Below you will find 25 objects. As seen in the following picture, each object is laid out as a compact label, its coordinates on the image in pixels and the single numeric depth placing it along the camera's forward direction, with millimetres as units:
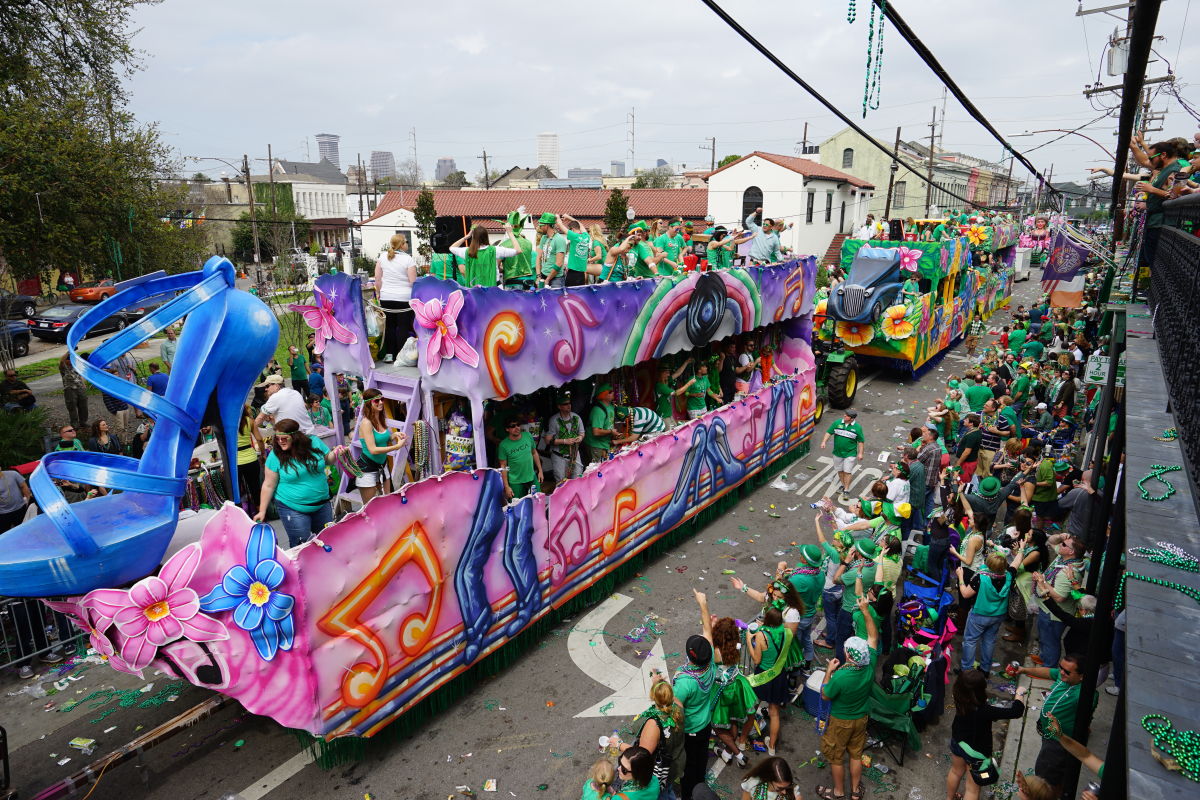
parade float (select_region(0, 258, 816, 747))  4504
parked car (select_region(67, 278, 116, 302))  23766
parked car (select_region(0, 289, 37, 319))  21766
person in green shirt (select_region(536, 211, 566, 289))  8500
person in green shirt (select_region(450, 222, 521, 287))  7555
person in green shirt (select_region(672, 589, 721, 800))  4691
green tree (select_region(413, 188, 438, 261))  42125
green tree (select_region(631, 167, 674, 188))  68562
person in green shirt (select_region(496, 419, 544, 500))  7848
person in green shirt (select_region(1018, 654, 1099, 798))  4703
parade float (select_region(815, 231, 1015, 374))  15992
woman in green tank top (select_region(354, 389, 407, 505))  6691
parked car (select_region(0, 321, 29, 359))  18891
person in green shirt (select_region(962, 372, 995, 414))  11625
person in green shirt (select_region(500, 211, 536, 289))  7766
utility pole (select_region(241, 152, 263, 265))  27094
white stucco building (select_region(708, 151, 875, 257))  39469
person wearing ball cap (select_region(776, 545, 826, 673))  6207
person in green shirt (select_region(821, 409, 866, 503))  10452
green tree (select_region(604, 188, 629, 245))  38844
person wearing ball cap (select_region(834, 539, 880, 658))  6176
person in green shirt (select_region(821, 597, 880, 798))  4945
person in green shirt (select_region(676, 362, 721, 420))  10844
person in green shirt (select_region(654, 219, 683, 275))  10062
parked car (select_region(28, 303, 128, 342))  22188
